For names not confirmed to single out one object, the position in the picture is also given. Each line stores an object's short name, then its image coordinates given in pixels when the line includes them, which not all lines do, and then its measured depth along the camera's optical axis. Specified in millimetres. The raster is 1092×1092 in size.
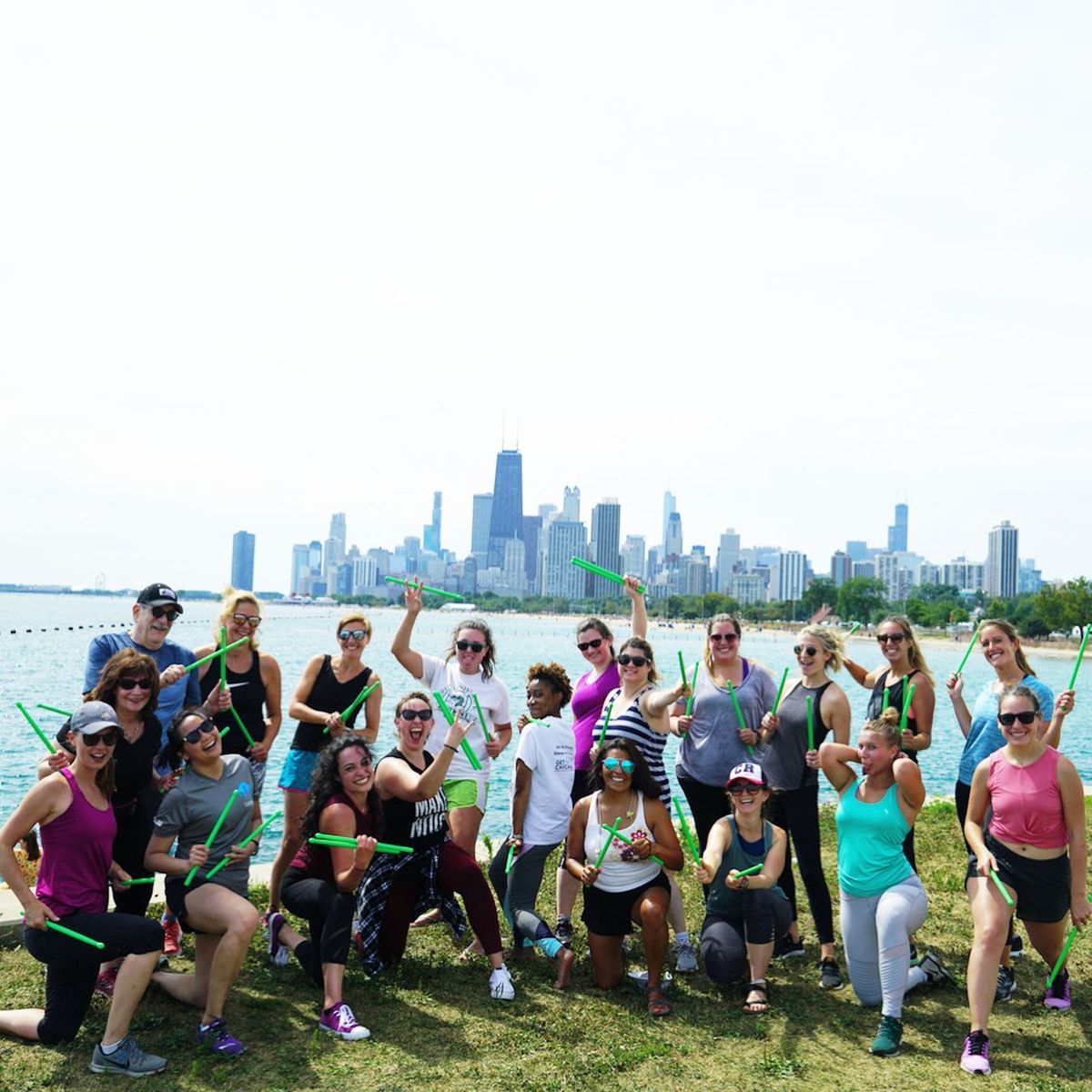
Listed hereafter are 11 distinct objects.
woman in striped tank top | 6137
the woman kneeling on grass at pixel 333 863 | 5266
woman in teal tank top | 5457
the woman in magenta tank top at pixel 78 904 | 4625
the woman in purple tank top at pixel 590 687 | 6754
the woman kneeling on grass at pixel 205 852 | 4984
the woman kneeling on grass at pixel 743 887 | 5668
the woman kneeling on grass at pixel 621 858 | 5742
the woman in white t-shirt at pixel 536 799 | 6262
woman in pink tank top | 5219
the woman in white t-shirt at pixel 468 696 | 6500
